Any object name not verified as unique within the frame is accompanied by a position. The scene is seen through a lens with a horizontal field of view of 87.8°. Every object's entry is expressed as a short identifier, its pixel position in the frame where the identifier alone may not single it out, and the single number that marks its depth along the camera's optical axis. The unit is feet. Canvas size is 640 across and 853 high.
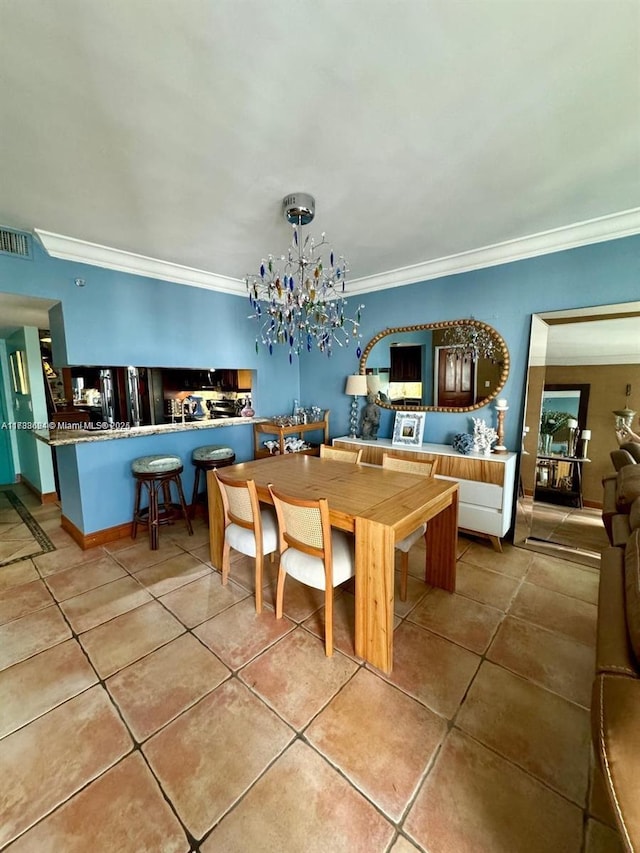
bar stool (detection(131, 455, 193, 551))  9.53
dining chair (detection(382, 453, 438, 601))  6.73
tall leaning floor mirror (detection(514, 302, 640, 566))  8.20
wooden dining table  5.28
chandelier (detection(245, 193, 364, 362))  6.76
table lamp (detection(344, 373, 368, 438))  12.24
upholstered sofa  2.25
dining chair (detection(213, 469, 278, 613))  6.50
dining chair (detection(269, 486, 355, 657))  5.51
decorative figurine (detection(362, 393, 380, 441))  12.17
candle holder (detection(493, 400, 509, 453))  9.59
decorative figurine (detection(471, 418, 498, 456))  9.57
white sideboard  8.98
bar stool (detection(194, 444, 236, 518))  10.93
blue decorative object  9.67
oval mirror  9.98
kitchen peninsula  9.32
